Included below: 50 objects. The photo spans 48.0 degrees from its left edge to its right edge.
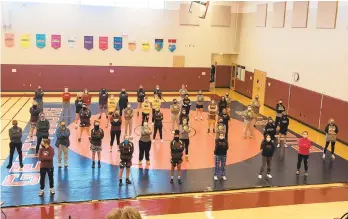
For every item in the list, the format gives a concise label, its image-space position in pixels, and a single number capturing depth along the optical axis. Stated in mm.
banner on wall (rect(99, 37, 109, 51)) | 31644
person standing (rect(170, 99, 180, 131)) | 19953
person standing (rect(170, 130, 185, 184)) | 14008
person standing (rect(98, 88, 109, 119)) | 22281
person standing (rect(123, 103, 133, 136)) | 18688
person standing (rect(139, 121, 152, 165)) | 15273
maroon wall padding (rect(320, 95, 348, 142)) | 20438
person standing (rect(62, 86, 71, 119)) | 22672
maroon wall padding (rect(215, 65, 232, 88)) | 36562
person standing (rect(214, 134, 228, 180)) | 14258
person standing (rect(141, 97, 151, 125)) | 19903
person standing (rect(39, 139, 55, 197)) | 12430
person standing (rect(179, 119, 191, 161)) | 16359
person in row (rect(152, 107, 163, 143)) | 18203
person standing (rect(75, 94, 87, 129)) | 20142
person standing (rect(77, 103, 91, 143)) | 18078
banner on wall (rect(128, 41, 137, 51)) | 32281
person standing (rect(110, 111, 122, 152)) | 16812
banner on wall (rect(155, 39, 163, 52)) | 32750
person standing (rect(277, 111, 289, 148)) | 19031
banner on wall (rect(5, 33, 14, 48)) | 29836
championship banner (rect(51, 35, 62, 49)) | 30703
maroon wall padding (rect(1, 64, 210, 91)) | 30844
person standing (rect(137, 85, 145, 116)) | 24188
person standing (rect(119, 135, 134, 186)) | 13617
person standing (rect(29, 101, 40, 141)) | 17578
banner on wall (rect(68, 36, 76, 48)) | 31028
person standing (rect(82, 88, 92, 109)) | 21562
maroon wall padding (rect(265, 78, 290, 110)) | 26625
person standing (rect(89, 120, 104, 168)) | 14906
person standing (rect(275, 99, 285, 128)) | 20638
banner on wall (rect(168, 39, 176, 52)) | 33062
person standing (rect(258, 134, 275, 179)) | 14789
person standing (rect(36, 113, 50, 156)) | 15828
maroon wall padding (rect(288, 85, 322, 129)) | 23062
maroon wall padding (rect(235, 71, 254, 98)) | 32556
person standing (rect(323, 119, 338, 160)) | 17328
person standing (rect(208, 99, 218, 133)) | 20188
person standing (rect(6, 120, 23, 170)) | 14562
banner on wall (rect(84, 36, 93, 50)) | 31312
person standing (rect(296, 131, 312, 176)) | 15117
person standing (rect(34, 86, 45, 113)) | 21797
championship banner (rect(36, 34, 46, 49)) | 30400
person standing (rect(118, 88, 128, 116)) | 22453
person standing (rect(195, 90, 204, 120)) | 23000
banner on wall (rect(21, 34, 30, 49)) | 30166
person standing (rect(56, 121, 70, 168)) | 14828
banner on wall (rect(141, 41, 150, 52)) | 32531
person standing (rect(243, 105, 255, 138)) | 19828
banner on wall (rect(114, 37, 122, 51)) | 31912
